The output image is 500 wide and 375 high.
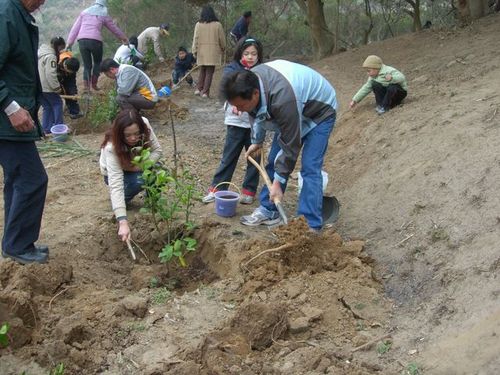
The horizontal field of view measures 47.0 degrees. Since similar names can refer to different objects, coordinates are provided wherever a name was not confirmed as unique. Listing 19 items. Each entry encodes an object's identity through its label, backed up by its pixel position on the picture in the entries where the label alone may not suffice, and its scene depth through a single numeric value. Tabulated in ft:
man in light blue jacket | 11.81
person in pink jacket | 29.84
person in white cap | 38.34
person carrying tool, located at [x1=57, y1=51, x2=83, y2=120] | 24.98
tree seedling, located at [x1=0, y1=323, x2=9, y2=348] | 7.83
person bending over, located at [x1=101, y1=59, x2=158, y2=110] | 22.03
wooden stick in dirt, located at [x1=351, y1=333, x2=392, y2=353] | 9.62
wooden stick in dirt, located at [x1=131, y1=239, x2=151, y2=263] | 13.89
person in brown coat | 30.89
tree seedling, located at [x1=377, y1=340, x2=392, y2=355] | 9.53
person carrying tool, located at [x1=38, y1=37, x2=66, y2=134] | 23.66
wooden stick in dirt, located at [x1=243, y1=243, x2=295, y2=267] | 11.80
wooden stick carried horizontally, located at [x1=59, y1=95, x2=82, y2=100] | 25.54
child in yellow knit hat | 20.65
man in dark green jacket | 11.09
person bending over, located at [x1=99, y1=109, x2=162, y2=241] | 13.39
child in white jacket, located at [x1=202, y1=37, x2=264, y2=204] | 15.34
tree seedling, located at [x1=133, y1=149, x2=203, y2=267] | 12.20
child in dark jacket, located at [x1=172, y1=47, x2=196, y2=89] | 35.99
